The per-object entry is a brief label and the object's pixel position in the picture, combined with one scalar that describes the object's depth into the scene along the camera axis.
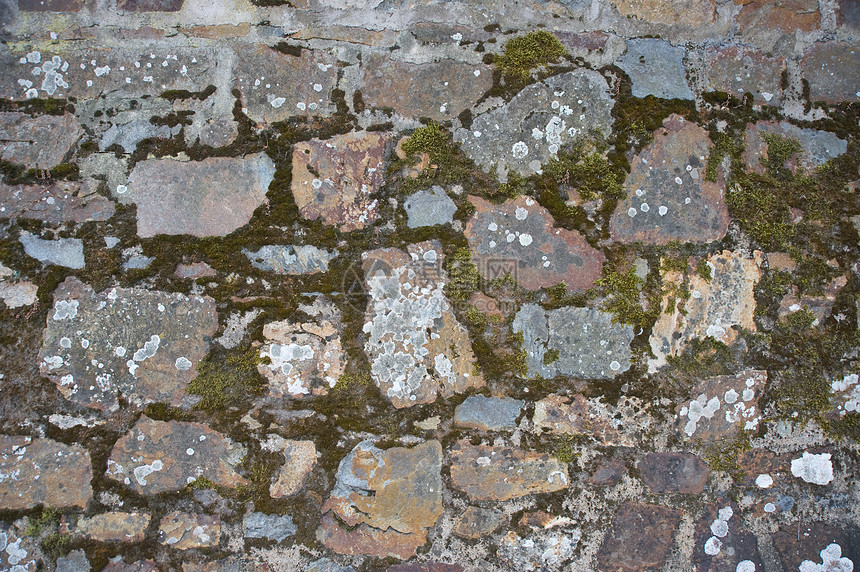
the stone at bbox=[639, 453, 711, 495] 2.75
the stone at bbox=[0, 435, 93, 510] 2.60
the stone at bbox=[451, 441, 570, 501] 2.73
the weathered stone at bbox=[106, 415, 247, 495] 2.65
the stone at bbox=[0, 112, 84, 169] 2.60
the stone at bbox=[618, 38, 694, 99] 2.72
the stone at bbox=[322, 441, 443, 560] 2.70
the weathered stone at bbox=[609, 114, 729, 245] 2.68
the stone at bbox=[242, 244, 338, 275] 2.63
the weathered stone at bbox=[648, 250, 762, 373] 2.70
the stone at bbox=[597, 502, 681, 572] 2.76
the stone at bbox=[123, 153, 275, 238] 2.61
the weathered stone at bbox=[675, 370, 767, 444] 2.73
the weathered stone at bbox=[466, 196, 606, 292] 2.66
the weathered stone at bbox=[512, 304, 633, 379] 2.68
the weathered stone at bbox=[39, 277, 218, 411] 2.60
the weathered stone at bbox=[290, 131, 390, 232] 2.63
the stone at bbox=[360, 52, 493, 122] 2.66
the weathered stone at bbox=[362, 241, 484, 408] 2.65
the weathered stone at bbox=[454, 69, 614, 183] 2.66
